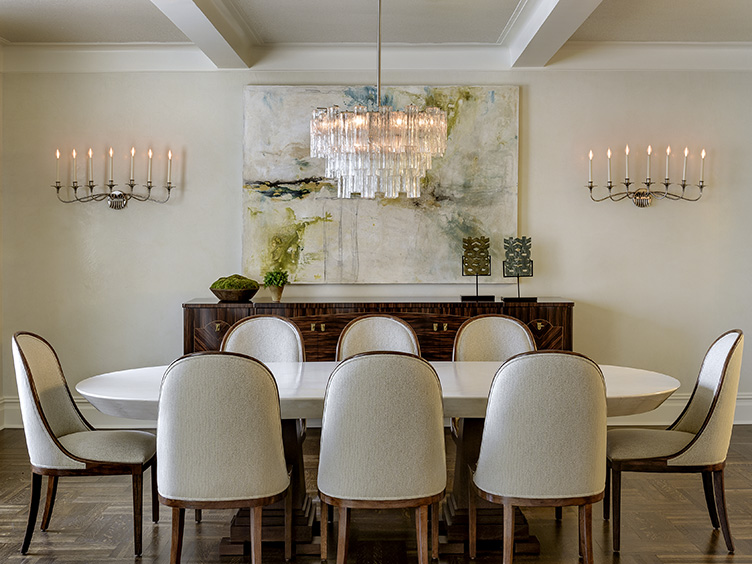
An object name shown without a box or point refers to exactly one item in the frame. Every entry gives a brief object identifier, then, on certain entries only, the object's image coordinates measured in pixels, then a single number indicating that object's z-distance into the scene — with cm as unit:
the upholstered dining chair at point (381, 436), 240
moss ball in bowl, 462
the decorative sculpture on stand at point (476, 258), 484
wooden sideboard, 460
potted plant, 473
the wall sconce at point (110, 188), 495
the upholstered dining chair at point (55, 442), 280
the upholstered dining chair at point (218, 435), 238
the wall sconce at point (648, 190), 498
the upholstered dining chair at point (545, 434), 243
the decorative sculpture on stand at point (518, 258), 480
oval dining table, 270
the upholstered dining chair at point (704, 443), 285
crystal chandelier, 328
